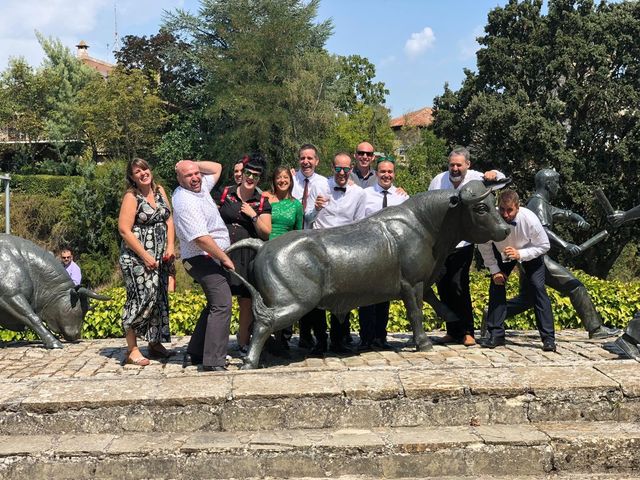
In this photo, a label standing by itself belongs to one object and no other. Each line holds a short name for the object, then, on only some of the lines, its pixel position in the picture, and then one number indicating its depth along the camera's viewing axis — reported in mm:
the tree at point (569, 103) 29688
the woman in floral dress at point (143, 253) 6816
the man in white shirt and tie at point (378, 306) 7543
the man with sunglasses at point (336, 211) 7305
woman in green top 7066
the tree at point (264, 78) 35812
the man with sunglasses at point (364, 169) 7594
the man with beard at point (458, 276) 7582
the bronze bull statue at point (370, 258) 6414
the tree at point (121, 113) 37781
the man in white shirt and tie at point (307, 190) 7406
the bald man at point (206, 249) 6336
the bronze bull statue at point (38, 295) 8289
